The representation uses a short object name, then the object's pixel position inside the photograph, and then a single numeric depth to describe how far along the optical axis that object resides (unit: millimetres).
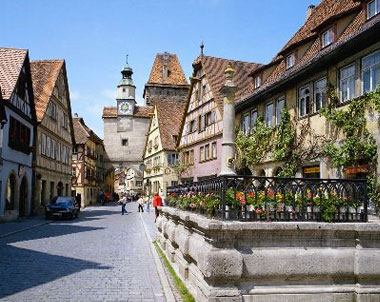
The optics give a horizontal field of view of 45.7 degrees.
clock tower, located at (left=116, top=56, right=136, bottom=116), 75188
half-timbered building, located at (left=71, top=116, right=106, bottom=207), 49969
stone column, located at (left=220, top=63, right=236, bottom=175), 9016
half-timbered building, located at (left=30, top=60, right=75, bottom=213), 30391
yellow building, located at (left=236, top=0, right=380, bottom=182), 14570
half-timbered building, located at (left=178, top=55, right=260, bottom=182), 30531
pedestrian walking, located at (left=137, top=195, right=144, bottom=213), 38088
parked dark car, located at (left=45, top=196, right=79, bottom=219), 27156
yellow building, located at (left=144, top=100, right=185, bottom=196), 48250
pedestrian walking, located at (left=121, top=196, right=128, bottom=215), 34562
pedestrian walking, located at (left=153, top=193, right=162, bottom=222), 22833
